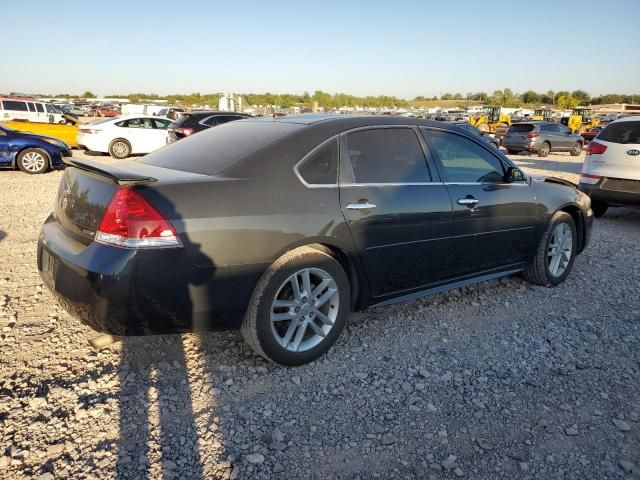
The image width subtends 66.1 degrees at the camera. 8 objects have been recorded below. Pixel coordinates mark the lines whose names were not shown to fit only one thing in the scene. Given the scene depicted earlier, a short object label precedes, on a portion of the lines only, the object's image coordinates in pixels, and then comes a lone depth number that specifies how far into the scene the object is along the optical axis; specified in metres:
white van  21.22
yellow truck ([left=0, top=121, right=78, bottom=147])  15.79
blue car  11.69
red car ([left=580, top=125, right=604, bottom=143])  26.73
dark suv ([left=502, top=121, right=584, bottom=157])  20.64
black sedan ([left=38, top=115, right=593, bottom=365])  2.59
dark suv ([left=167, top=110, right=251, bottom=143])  13.09
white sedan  15.27
